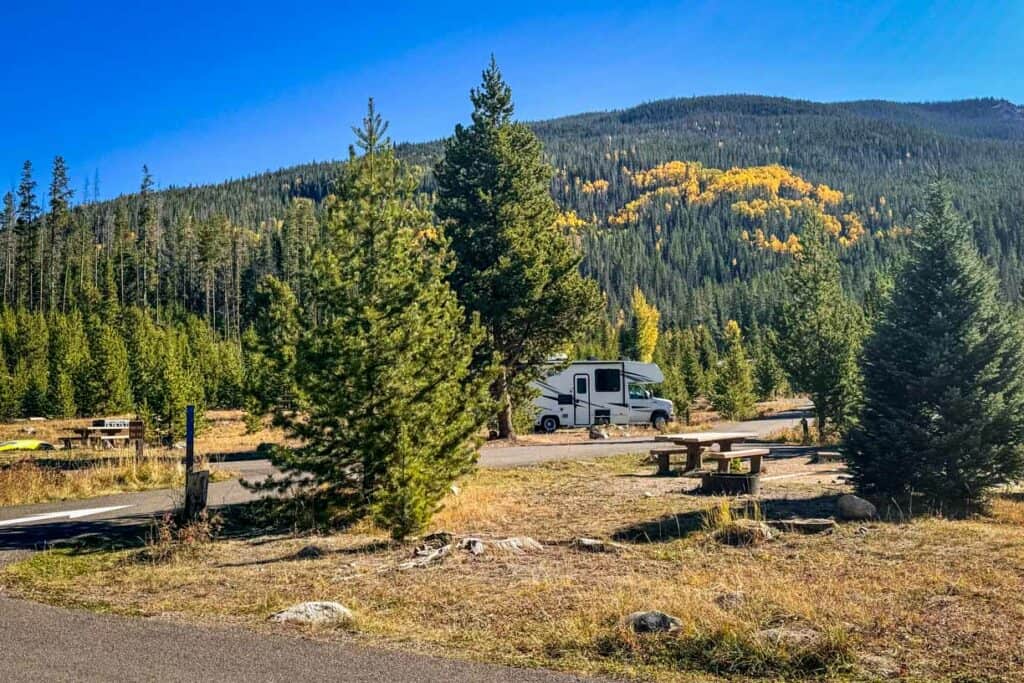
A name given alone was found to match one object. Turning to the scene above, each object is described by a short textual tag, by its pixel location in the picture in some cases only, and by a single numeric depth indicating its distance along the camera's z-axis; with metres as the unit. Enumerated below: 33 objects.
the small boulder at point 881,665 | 5.75
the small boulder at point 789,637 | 6.19
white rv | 36.94
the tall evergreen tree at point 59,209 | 96.75
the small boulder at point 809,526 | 11.53
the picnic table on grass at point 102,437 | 29.79
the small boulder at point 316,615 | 7.31
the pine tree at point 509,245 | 25.78
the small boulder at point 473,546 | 10.32
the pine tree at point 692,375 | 61.00
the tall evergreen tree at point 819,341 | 28.95
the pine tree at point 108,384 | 45.53
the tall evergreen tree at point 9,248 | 88.44
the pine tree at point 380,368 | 11.78
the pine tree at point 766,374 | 62.09
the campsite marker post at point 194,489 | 12.63
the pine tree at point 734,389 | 47.56
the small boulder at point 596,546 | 10.50
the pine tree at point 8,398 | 52.42
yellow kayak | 30.08
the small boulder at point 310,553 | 10.68
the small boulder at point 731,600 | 7.33
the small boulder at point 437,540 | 10.74
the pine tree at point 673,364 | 51.69
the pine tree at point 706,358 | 68.62
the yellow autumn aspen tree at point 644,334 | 104.44
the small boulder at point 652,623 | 6.71
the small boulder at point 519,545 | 10.48
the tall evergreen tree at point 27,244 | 88.09
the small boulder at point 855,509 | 12.66
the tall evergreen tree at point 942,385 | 13.62
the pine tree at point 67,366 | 54.64
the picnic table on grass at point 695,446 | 19.36
